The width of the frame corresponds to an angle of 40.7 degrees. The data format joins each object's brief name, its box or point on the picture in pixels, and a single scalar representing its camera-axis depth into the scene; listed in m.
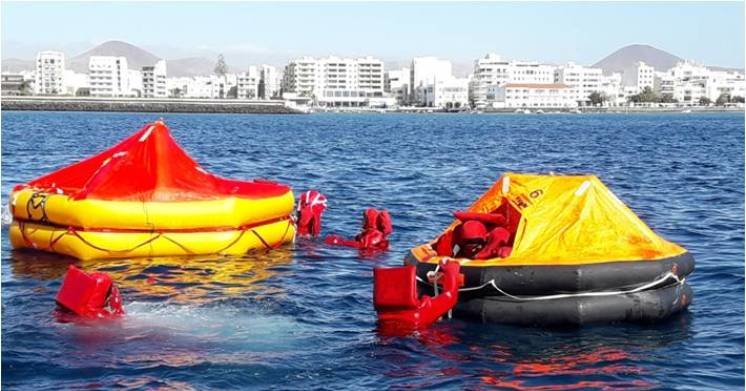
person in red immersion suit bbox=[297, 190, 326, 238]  22.05
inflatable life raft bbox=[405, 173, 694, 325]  13.48
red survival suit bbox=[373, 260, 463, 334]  13.53
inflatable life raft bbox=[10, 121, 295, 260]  17.94
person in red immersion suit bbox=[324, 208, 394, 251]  20.61
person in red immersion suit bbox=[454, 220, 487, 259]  15.05
